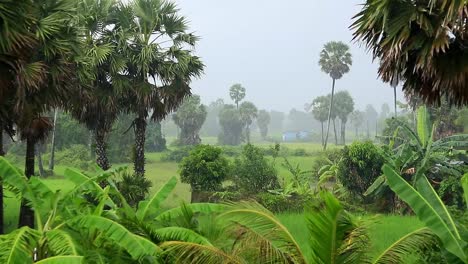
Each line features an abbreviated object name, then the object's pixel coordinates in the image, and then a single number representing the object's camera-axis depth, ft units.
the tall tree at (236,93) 416.87
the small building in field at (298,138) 607.37
